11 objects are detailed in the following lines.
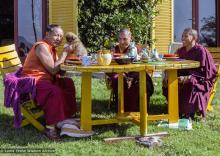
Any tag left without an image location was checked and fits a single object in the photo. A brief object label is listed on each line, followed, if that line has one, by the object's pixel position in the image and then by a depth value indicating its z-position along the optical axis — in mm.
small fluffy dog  5648
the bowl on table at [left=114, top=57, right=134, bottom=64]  5230
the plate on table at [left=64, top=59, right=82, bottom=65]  5309
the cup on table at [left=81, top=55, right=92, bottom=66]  5121
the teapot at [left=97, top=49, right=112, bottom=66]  5145
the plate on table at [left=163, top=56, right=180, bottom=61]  5895
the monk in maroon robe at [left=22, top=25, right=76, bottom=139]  5293
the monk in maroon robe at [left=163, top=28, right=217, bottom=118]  6109
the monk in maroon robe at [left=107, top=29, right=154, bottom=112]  6324
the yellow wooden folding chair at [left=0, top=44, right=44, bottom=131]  5504
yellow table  4953
